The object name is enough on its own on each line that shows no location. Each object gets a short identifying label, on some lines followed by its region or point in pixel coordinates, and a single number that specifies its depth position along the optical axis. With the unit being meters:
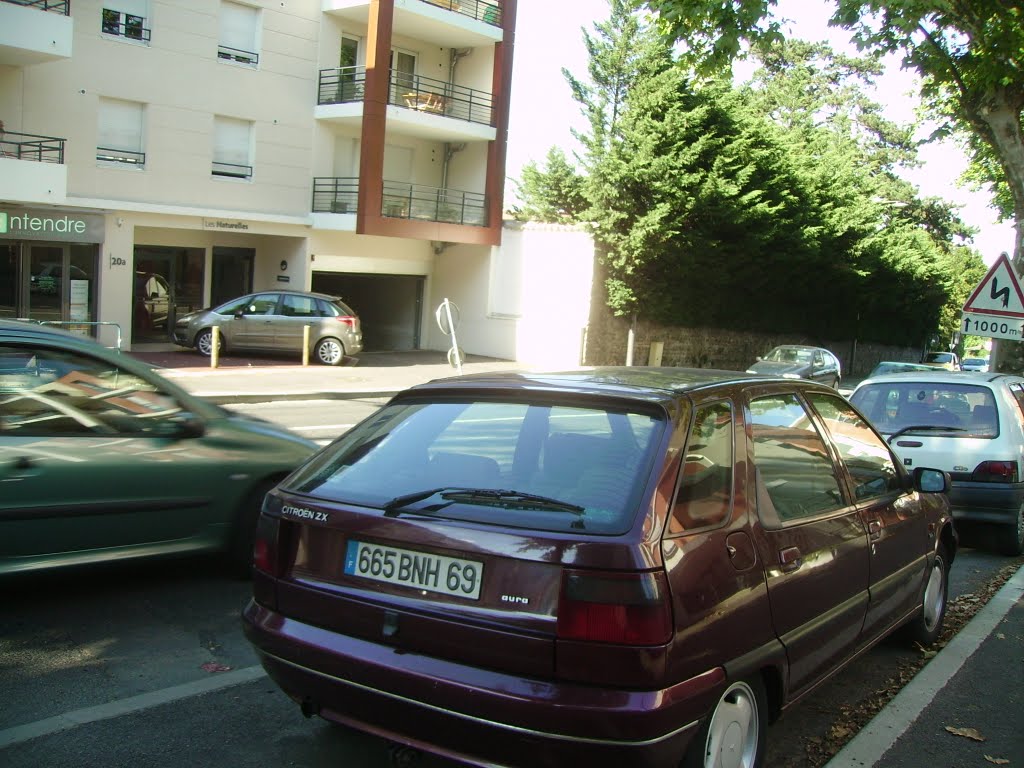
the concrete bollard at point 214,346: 20.23
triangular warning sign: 13.02
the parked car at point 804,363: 26.84
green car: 5.12
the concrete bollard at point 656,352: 32.09
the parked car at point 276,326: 22.70
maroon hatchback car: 2.97
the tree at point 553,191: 32.38
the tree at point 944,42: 13.21
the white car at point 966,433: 8.21
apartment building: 21.59
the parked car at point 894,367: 22.98
